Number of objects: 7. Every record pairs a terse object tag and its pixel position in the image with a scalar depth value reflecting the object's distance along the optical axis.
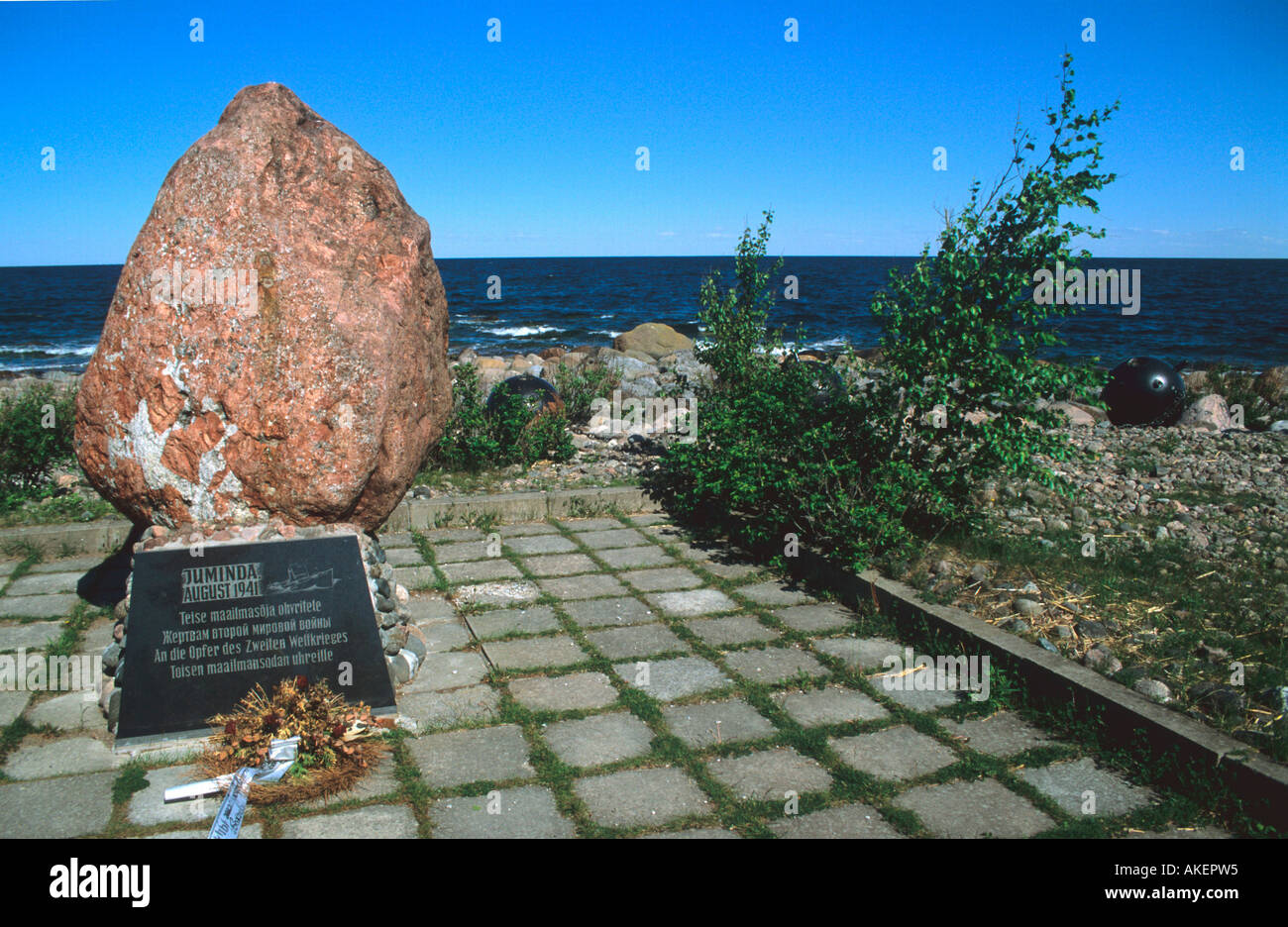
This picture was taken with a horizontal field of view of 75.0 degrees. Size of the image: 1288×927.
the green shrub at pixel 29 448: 6.55
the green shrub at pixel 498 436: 7.61
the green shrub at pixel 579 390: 9.71
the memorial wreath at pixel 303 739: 3.19
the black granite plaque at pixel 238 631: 3.57
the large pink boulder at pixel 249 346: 3.75
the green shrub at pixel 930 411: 4.97
